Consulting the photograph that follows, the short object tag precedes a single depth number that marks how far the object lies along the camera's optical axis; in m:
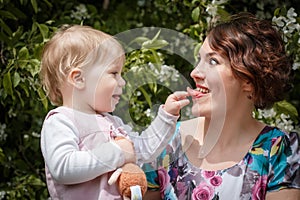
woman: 2.14
